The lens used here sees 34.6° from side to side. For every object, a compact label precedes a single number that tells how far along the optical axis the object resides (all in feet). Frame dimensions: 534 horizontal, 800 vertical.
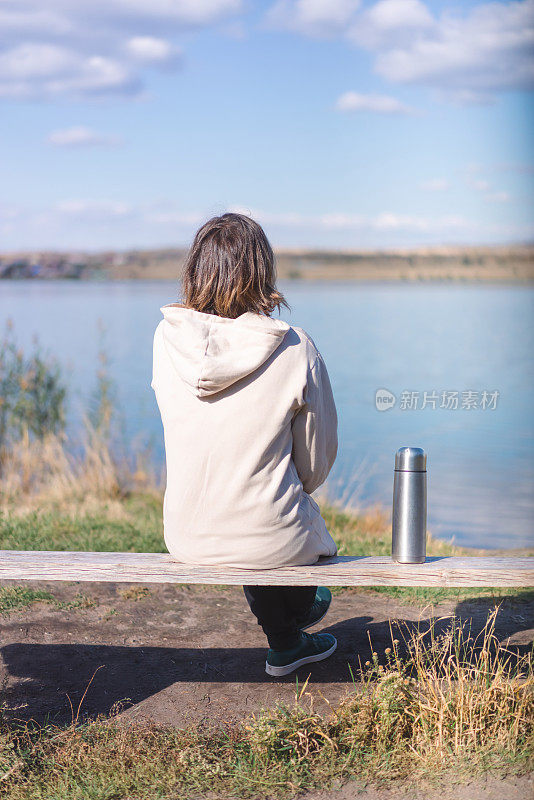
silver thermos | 10.07
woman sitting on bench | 9.34
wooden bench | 9.61
